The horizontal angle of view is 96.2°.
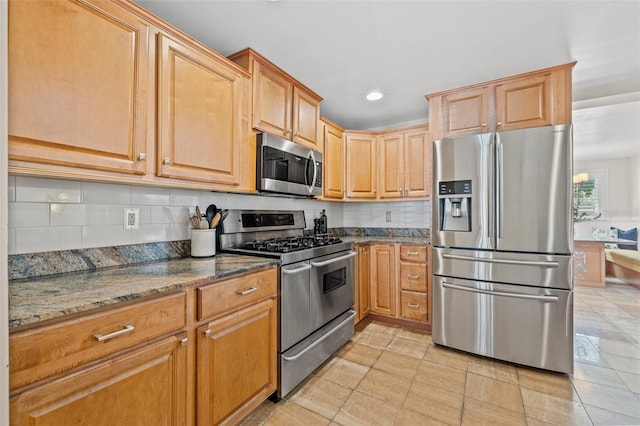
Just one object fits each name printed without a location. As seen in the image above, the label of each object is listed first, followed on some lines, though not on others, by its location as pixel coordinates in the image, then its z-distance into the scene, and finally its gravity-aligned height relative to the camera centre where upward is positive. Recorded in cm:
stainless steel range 183 -53
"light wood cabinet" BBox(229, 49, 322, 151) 206 +90
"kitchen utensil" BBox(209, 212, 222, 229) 196 -5
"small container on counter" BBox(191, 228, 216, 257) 184 -19
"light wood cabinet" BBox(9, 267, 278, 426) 85 -56
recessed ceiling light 276 +116
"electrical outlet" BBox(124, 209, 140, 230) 163 -3
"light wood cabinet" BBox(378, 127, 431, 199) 312 +57
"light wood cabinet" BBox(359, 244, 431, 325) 287 -70
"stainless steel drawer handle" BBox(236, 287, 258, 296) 151 -42
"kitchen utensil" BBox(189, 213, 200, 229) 189 -5
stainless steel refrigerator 209 -24
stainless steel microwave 207 +37
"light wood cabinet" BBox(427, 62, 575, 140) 221 +93
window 666 +41
